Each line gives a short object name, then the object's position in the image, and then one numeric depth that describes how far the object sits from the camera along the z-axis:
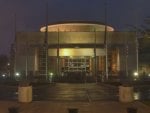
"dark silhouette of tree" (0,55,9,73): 52.61
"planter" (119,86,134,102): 10.84
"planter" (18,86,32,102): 10.86
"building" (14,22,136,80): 36.74
